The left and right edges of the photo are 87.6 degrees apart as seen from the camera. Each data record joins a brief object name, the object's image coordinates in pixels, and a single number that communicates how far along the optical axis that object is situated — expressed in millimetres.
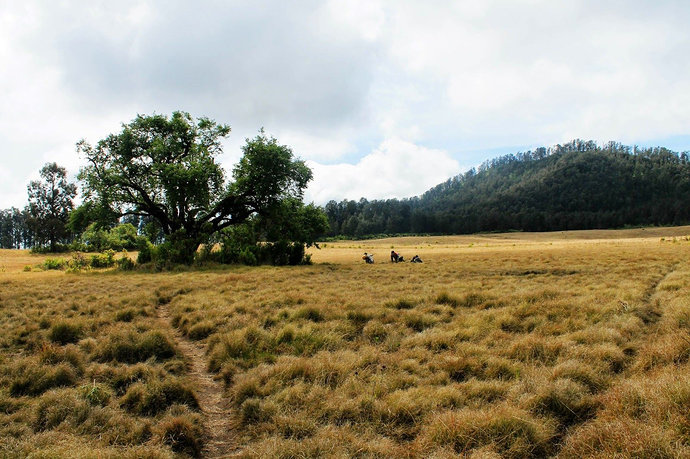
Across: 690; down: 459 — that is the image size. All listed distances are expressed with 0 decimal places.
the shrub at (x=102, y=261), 27641
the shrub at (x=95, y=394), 5176
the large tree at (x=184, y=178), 26156
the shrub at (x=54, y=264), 29172
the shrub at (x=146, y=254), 25992
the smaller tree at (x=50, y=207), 58844
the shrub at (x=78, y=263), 25755
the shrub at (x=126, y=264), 24702
